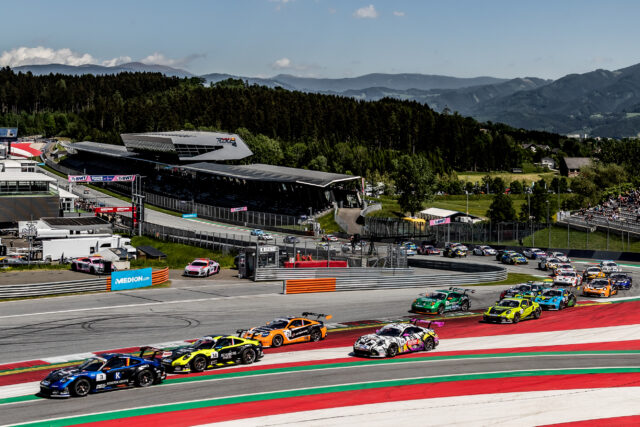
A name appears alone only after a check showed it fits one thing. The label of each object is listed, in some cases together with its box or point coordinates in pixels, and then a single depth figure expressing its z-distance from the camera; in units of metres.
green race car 37.94
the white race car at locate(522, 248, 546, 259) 70.62
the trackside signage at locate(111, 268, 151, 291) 45.19
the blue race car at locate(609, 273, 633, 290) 48.38
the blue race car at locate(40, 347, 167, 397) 21.05
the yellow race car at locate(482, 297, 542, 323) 34.81
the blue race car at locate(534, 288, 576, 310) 39.06
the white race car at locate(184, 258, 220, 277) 52.50
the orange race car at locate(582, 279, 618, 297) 44.47
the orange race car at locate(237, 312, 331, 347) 29.02
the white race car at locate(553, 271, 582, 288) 48.75
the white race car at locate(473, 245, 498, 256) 74.31
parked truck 60.03
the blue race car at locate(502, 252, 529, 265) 66.56
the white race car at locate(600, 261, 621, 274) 56.72
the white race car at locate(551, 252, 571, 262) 63.69
